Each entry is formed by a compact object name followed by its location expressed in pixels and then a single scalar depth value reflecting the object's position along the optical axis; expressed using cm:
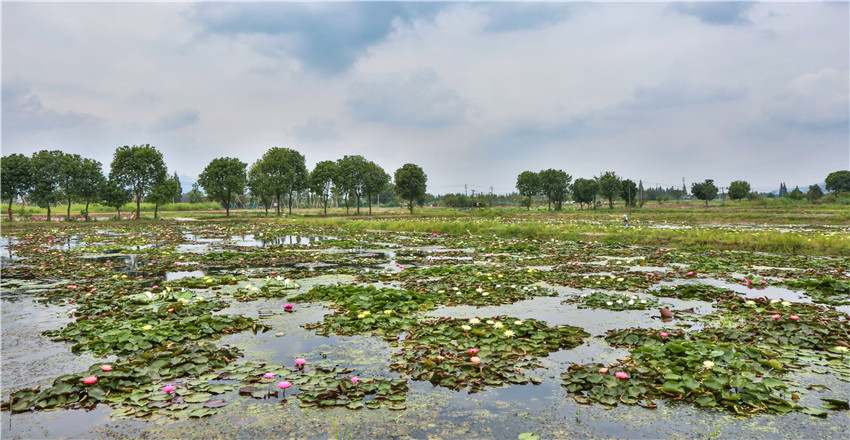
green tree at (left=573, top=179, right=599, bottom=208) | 8394
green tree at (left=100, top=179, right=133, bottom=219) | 4816
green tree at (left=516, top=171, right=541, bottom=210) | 8700
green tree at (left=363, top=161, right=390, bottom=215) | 7293
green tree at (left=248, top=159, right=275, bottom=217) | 6166
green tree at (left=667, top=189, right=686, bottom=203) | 12306
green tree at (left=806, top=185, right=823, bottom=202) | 7262
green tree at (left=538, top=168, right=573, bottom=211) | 8631
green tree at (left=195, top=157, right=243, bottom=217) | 5666
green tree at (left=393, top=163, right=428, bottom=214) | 7288
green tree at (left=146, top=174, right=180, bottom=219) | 5139
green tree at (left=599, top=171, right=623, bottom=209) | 8281
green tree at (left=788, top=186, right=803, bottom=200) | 7388
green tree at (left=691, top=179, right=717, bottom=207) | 7894
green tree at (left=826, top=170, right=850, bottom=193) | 8744
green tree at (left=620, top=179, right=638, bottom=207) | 8400
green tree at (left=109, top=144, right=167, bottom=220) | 4866
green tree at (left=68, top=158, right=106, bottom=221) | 4569
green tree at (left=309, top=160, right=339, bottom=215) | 6919
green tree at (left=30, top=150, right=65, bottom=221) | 4347
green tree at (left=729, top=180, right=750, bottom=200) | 8506
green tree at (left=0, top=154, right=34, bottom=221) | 4184
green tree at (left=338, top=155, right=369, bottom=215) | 6994
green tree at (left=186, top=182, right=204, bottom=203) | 10538
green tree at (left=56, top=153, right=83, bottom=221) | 4456
